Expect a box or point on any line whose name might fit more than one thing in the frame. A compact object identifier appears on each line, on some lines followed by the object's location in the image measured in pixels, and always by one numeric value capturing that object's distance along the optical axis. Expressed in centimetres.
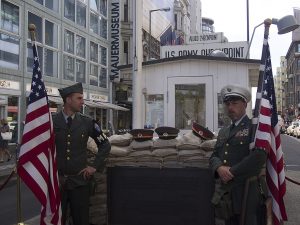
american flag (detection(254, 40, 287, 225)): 299
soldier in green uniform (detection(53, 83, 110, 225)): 311
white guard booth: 548
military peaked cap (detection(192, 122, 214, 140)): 380
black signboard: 336
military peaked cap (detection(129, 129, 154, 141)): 384
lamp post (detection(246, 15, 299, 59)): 492
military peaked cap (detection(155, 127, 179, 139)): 385
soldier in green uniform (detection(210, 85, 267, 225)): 271
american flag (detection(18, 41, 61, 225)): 308
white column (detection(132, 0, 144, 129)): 524
